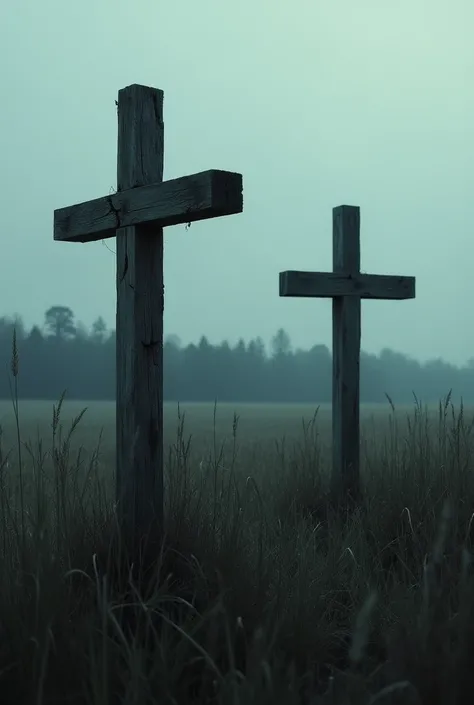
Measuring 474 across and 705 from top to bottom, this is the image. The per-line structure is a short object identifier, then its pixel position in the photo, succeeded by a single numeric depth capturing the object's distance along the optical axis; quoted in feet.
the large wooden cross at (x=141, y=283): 10.39
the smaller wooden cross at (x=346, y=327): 19.40
